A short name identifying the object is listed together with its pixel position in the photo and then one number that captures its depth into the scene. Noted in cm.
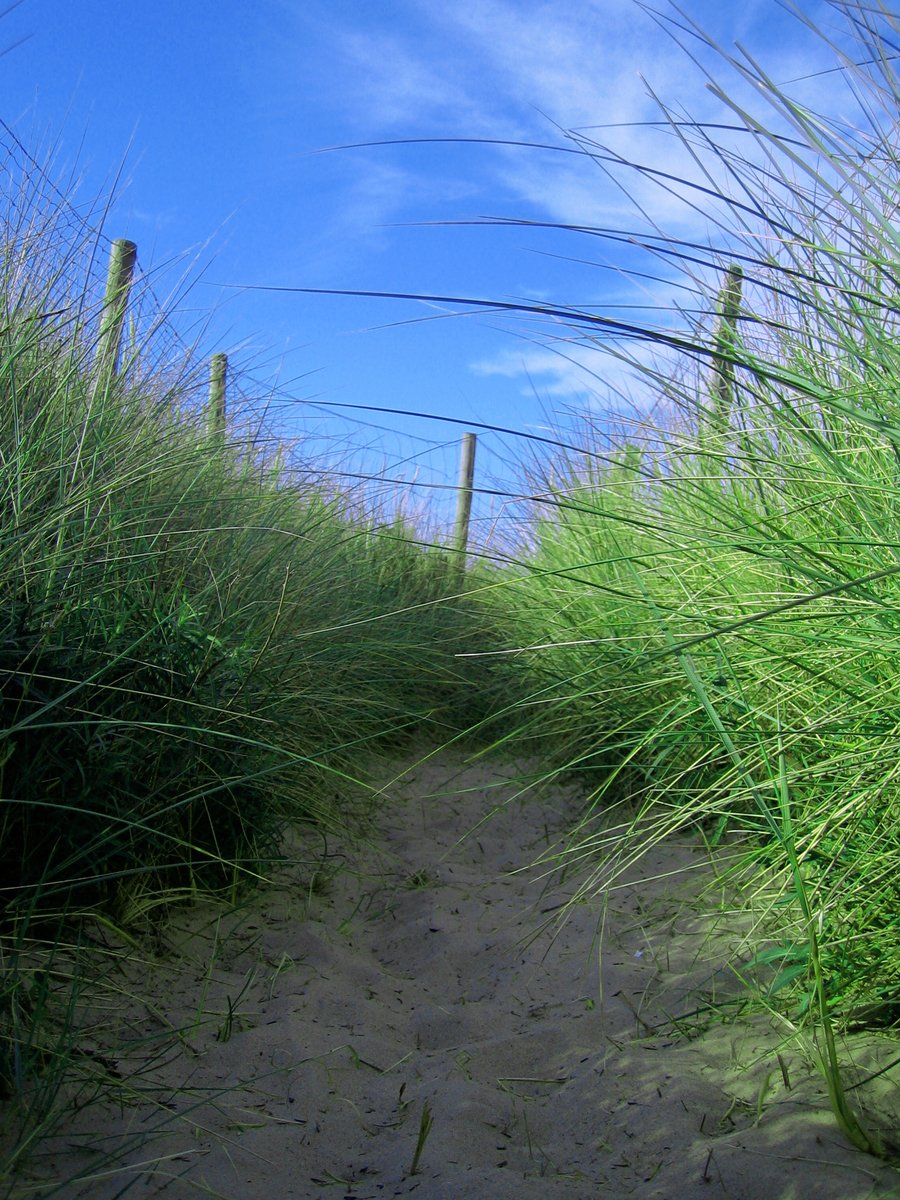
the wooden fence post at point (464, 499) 575
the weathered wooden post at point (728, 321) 151
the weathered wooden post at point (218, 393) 355
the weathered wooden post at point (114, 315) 255
